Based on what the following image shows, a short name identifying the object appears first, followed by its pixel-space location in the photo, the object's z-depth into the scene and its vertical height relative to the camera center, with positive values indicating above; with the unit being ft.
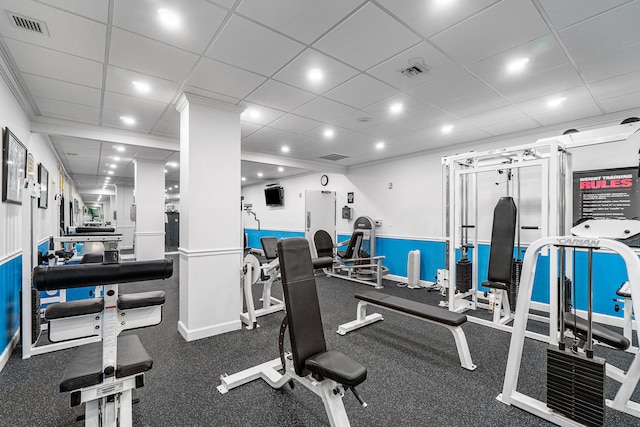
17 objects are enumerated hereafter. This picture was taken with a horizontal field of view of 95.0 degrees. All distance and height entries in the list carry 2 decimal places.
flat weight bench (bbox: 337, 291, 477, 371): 8.79 -3.34
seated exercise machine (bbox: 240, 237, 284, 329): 11.91 -2.75
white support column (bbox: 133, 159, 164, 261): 21.88 +0.42
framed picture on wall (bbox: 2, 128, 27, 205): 8.84 +1.56
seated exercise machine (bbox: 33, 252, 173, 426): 4.78 -2.11
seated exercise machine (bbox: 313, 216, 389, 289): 20.34 -2.77
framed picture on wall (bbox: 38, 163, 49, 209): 14.69 +1.72
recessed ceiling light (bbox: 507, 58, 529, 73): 8.35 +4.41
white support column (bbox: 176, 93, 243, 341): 10.77 -0.13
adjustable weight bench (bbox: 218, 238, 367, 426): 5.69 -2.97
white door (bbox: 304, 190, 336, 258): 22.74 +0.14
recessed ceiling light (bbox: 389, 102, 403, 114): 11.68 +4.41
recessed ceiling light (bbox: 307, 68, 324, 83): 9.05 +4.45
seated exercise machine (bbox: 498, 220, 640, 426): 5.87 -3.16
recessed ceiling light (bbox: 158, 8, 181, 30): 6.47 +4.47
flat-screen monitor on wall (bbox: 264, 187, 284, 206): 31.60 +2.07
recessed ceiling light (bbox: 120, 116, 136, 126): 13.10 +4.31
